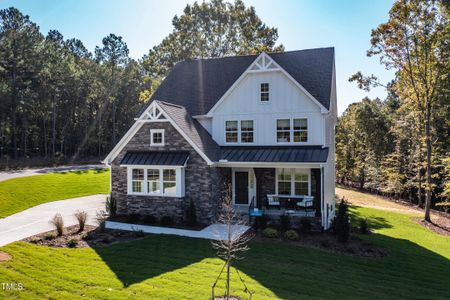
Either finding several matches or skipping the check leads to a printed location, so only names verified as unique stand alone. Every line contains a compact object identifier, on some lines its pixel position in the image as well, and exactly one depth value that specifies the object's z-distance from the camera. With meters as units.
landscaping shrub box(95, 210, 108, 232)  15.34
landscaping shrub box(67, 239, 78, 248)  12.89
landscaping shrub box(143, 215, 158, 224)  17.34
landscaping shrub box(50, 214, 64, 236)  14.14
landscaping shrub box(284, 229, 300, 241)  14.61
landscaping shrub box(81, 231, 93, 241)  13.88
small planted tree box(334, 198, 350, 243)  14.80
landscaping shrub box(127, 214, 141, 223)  17.47
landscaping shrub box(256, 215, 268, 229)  16.48
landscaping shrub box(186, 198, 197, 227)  16.61
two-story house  17.36
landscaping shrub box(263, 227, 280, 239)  14.91
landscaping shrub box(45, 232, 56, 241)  13.62
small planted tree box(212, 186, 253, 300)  9.65
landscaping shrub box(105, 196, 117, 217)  18.31
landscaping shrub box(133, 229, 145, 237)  14.74
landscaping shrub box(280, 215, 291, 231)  15.99
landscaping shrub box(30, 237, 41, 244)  13.13
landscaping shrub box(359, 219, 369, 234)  17.47
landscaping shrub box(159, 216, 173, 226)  16.92
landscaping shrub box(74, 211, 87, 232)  15.20
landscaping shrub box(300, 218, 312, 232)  16.05
